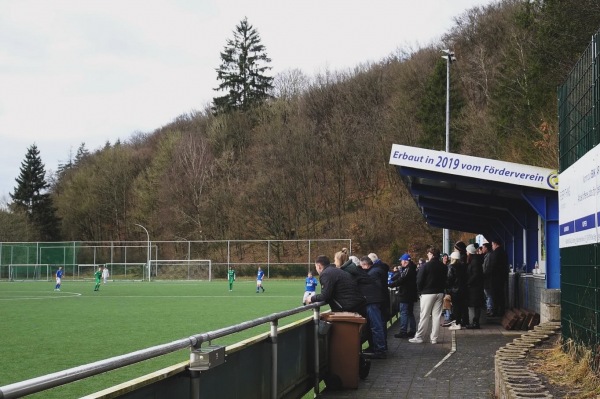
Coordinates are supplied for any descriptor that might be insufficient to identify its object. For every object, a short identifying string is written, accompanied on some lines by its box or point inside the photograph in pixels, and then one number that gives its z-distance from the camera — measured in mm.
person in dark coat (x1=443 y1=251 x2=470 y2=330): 18312
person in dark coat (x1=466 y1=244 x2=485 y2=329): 18125
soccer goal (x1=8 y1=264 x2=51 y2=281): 70562
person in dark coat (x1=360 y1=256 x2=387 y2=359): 12938
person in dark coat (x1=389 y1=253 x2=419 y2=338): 17250
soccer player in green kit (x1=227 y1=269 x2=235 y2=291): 46219
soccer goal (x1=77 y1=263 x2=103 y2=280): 72000
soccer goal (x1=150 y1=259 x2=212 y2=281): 68188
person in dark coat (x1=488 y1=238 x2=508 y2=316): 18469
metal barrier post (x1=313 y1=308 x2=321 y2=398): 9836
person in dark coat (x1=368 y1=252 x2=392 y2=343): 14159
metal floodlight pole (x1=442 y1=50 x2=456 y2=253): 39481
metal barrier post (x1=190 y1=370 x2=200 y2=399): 5438
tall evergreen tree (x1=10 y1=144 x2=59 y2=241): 95875
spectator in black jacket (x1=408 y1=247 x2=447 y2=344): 15569
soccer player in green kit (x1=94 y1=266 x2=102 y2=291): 45359
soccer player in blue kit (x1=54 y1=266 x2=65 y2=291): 47256
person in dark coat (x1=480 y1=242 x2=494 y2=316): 18891
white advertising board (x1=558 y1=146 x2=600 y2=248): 7523
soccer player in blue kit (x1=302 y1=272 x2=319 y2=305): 27030
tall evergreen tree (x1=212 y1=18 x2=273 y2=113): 94500
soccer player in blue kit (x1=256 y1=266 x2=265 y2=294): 43219
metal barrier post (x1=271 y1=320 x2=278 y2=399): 7906
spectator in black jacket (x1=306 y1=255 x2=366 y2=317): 11297
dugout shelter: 15680
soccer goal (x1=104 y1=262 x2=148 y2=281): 70812
